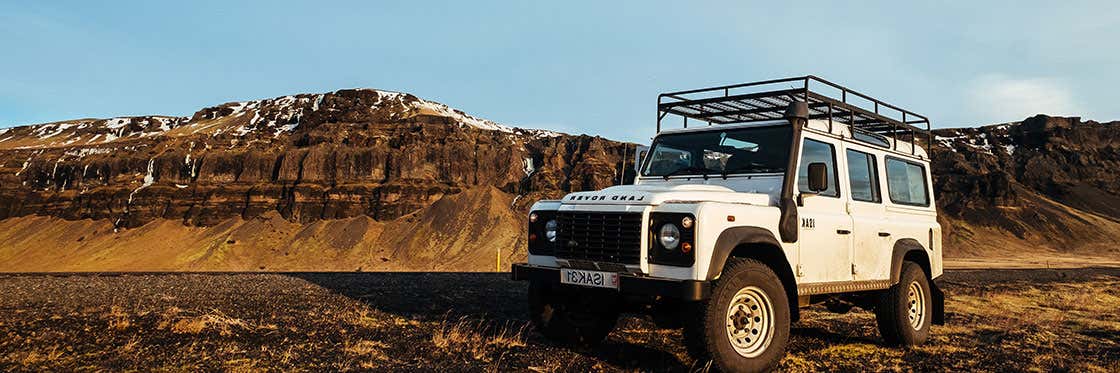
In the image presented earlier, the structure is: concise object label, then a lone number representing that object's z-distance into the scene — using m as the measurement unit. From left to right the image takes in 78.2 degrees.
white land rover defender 5.98
